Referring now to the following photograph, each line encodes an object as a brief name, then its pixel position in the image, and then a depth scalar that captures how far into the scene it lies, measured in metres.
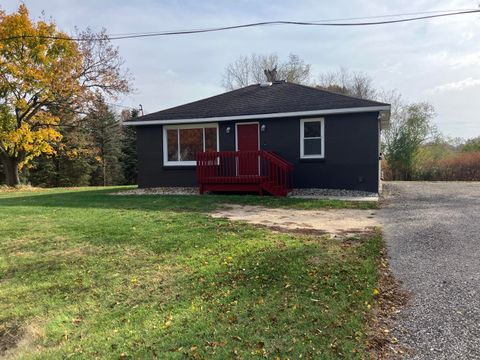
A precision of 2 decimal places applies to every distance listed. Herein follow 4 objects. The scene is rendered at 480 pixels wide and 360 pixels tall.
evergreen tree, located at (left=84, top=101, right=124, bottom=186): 35.41
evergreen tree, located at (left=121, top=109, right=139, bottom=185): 39.18
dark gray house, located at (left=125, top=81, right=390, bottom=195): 12.34
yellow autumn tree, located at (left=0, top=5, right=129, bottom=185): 18.69
